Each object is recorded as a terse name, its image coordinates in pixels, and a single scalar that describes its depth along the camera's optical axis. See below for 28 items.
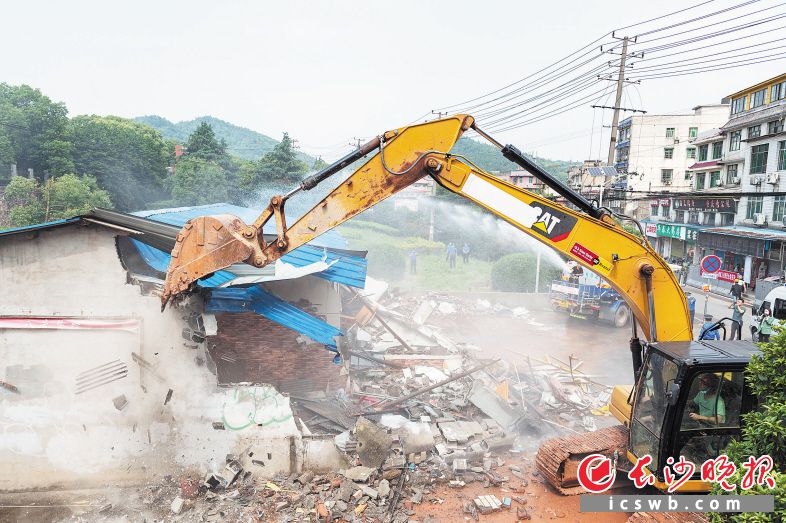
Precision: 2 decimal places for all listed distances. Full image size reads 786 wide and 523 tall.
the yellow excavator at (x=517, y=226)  5.81
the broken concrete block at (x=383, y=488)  6.96
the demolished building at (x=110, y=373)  7.38
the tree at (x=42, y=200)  28.24
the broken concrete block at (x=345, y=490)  6.82
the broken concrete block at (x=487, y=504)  6.93
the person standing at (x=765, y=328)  11.65
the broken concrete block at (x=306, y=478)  7.27
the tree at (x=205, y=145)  48.97
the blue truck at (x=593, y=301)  17.98
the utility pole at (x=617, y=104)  21.95
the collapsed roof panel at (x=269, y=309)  7.78
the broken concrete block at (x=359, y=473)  7.20
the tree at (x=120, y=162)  43.25
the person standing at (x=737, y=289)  19.03
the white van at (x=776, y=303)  14.91
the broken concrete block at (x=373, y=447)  7.46
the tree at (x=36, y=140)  39.94
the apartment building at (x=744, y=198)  29.52
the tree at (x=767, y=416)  3.96
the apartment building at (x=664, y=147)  55.16
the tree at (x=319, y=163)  61.69
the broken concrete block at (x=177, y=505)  6.79
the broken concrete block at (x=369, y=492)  6.94
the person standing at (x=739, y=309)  14.30
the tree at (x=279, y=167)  44.62
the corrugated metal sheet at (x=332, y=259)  9.34
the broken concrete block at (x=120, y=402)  7.52
